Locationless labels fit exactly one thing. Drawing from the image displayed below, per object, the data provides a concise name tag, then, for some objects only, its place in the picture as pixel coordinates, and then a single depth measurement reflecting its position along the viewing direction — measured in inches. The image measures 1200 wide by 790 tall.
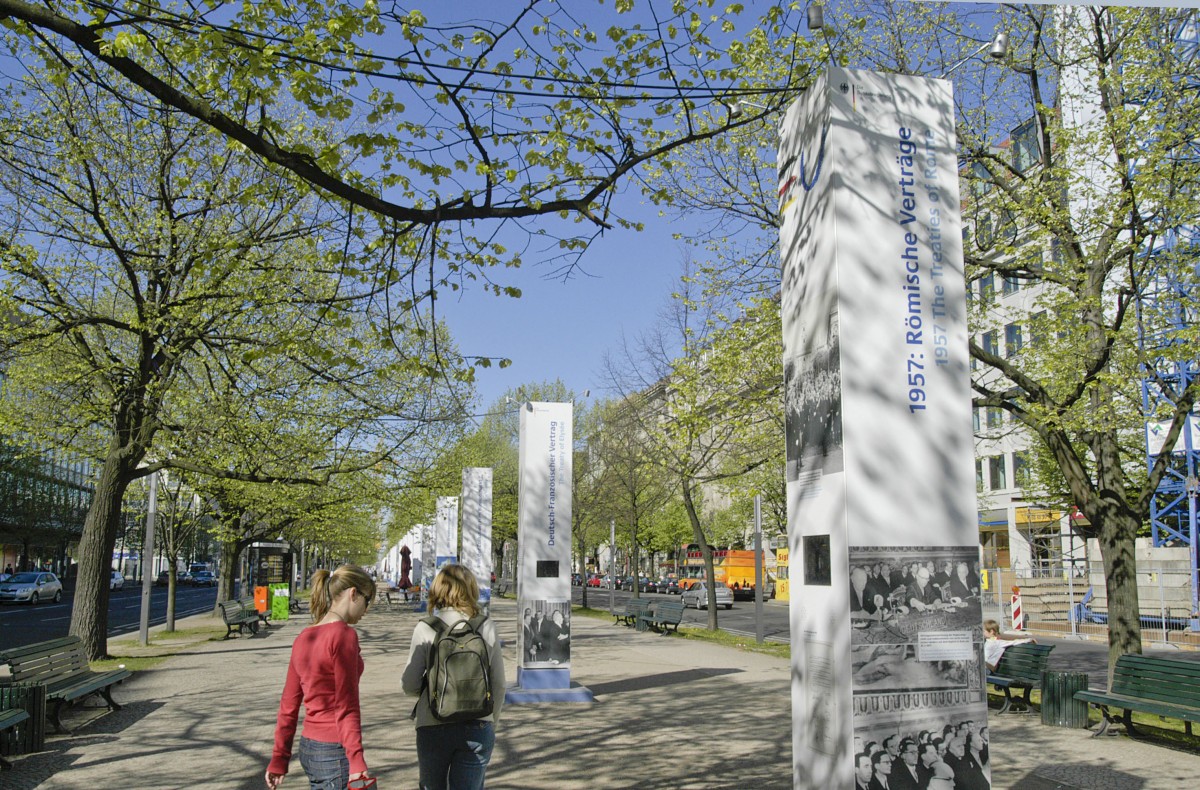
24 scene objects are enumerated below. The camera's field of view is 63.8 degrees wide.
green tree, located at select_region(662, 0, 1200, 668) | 451.5
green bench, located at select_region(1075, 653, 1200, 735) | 356.5
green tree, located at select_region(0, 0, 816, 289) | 274.5
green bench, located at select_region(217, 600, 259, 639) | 876.6
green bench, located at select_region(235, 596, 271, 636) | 999.0
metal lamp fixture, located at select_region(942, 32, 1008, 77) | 354.0
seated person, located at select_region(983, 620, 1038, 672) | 498.3
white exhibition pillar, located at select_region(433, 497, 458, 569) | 1247.5
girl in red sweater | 182.5
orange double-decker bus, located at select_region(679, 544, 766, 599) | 2082.9
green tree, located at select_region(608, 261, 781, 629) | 606.2
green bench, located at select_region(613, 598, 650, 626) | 1042.1
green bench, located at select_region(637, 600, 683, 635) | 967.6
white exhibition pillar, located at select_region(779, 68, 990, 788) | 185.6
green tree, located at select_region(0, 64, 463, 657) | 537.3
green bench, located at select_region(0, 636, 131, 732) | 388.8
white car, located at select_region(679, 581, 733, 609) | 1737.2
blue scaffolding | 453.1
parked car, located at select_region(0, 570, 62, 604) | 1644.9
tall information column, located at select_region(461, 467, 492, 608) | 1080.8
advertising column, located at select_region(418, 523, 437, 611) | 1480.3
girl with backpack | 179.0
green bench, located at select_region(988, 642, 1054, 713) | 450.9
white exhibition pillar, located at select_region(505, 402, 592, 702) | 502.0
